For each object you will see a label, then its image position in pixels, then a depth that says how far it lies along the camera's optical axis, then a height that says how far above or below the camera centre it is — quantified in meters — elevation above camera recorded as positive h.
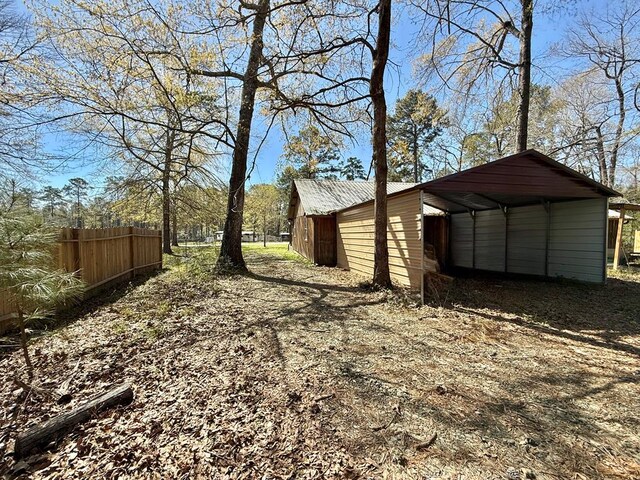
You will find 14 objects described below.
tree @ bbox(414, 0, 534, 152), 9.05 +5.54
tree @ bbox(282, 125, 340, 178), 10.67 +3.09
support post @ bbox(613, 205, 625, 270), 11.24 -0.60
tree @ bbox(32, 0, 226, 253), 6.66 +3.91
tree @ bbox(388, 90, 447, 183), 27.38 +9.34
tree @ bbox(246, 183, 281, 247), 31.13 +2.40
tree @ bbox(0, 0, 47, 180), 7.54 +3.57
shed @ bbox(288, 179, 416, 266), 13.75 +0.96
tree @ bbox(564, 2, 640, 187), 11.78 +7.20
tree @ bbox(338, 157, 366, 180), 37.50 +7.38
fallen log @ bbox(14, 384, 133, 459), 2.12 -1.52
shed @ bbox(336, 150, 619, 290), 6.70 +0.09
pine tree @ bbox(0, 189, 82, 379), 2.49 -0.35
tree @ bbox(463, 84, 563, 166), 11.35 +6.25
